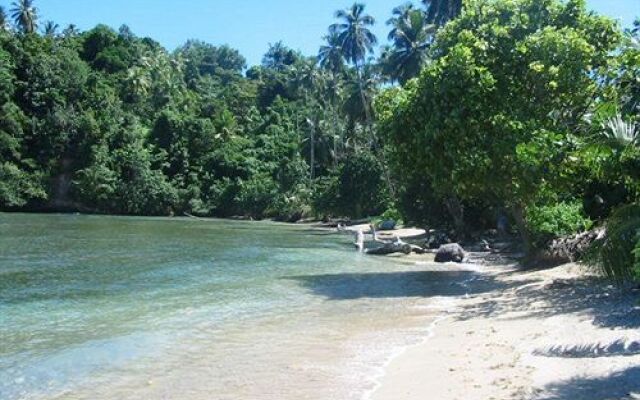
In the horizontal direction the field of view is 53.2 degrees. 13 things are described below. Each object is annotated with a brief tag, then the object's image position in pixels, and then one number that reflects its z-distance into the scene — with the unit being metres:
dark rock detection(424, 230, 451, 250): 35.72
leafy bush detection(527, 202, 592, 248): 22.48
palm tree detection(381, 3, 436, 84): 57.47
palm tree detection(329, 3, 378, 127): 65.25
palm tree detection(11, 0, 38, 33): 97.75
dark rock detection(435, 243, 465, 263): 27.94
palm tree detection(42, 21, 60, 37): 101.07
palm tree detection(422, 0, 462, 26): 58.22
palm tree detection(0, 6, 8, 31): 94.69
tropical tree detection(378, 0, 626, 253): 18.64
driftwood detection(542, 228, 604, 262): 20.30
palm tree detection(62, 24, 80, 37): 102.86
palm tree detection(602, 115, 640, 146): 8.58
